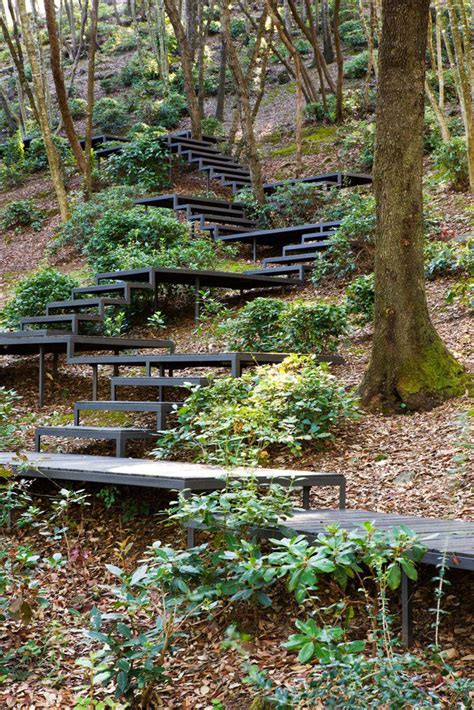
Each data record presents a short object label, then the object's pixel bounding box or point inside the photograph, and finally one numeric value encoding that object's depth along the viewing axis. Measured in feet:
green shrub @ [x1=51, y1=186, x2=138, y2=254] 44.52
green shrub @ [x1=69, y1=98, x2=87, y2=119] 78.69
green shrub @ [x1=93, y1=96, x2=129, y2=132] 74.11
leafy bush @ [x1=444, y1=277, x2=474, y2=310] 22.25
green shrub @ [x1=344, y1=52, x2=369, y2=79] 70.03
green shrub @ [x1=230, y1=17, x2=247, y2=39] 94.46
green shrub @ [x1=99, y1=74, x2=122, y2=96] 86.38
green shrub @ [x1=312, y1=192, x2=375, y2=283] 32.30
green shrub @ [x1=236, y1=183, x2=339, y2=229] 42.09
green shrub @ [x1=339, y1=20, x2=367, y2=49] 82.84
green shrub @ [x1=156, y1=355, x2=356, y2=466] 17.70
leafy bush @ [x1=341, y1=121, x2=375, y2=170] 49.05
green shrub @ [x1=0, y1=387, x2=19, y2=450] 21.31
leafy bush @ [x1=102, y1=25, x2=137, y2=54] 100.73
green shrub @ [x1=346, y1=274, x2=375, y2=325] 25.98
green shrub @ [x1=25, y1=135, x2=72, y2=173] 66.12
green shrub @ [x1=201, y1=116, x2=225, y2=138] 62.64
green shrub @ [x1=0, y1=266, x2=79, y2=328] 31.40
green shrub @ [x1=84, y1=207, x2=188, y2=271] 36.47
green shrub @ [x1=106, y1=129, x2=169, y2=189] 52.60
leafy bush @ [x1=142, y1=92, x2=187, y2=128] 69.97
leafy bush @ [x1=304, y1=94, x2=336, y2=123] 62.54
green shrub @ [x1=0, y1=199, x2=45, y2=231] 55.93
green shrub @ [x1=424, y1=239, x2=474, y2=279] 28.66
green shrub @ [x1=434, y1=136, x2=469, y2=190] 37.09
